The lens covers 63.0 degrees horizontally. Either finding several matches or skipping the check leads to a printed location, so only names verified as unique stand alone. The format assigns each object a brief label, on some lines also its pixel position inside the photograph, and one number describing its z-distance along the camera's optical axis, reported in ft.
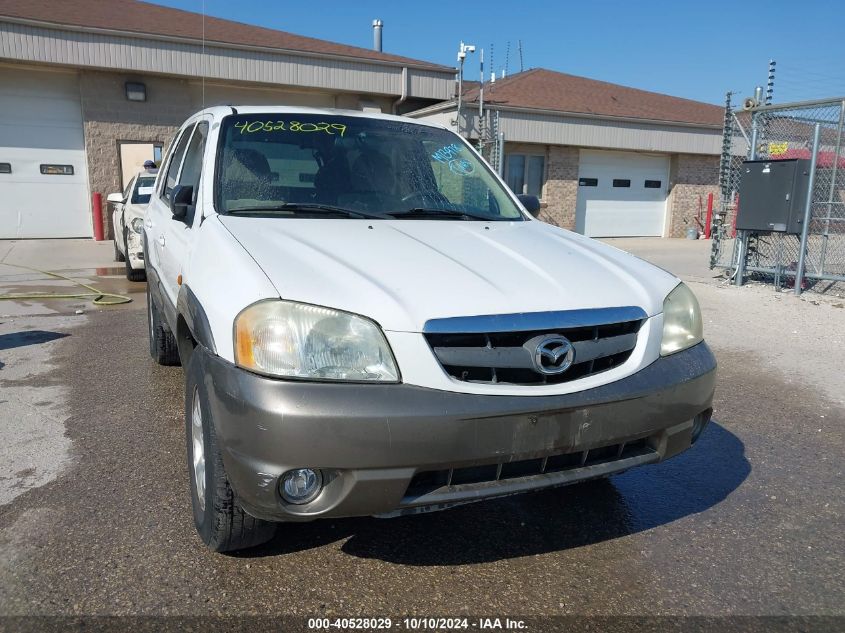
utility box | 29.07
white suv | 7.06
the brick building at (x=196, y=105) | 49.57
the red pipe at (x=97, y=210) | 51.42
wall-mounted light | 51.37
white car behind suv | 30.09
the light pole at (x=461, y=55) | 51.90
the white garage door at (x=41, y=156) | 49.73
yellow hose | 27.04
